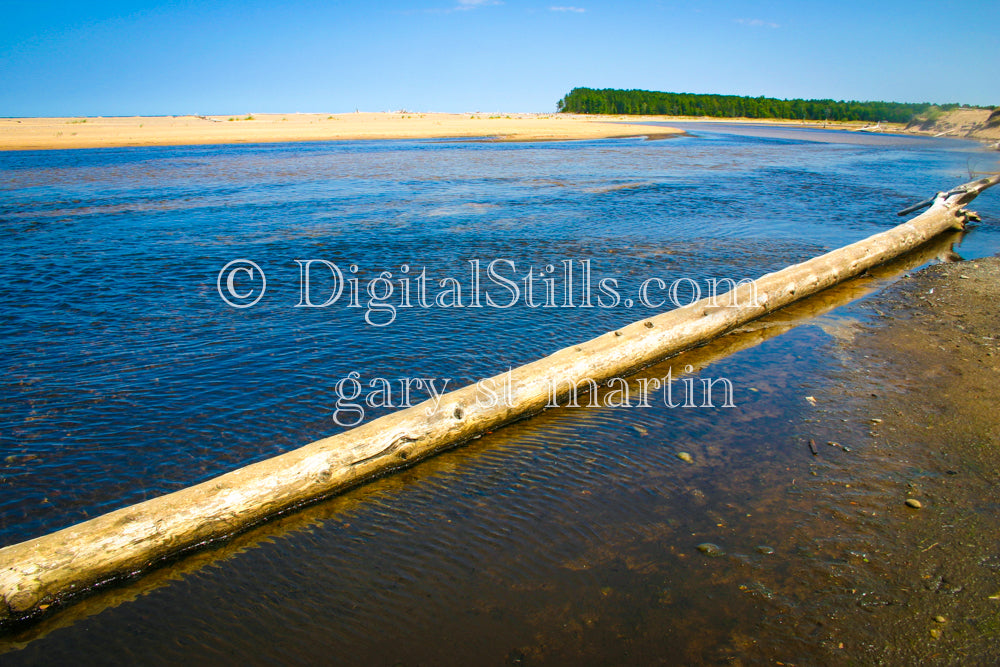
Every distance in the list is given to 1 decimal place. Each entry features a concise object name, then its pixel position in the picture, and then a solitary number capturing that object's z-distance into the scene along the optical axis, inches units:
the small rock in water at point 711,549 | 145.3
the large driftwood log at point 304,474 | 129.8
